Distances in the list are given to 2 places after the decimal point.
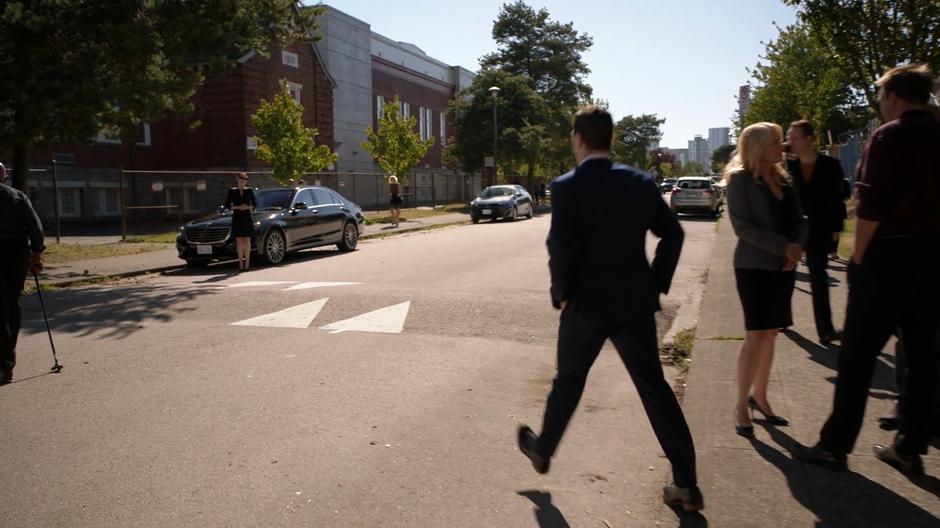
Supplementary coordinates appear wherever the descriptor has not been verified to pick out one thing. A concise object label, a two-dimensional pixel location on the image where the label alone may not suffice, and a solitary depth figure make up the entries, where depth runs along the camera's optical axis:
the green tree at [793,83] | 30.97
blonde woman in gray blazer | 4.35
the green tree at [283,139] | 27.09
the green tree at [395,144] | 35.31
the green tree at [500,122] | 47.25
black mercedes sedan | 14.02
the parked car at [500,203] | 29.30
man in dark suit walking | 3.26
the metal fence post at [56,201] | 19.06
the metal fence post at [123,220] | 20.20
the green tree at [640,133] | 118.00
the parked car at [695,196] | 30.34
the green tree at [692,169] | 161.00
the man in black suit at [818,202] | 6.82
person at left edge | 6.08
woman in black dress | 13.45
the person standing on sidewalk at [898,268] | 3.59
